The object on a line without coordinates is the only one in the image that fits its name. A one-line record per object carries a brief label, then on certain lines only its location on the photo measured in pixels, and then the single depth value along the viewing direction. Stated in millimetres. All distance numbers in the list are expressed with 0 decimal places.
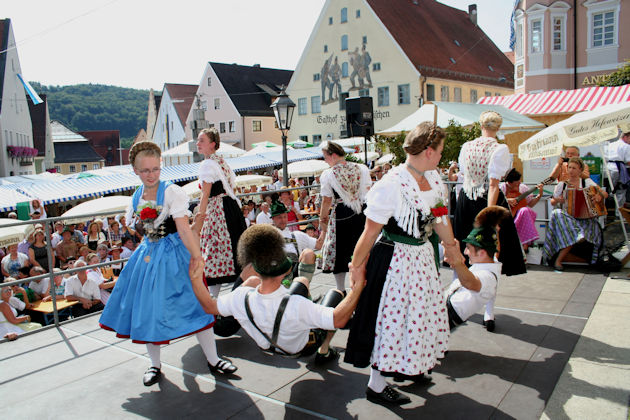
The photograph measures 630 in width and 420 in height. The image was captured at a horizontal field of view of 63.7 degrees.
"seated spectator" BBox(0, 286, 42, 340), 6000
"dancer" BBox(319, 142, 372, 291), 5461
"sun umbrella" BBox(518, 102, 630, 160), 5922
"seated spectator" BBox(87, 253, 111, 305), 7445
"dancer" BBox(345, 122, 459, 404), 3123
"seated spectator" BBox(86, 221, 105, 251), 11203
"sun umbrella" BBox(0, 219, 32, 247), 8219
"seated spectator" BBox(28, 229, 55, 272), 9023
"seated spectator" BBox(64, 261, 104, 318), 7168
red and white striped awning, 14836
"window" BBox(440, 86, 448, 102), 36969
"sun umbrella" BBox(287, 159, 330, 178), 21281
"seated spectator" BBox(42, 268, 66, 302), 7445
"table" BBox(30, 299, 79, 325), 6781
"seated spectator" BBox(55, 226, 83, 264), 10133
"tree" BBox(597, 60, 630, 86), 16625
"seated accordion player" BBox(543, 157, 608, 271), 6758
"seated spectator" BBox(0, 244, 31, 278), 8523
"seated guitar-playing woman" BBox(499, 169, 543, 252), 7027
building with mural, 35969
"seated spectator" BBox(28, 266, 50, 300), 7668
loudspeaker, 10914
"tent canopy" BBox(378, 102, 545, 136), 12340
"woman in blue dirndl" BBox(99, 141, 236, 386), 3666
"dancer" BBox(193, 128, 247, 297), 5379
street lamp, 11867
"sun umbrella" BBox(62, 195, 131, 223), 13031
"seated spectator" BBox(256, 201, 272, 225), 7757
